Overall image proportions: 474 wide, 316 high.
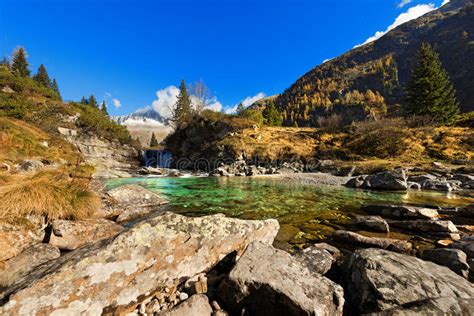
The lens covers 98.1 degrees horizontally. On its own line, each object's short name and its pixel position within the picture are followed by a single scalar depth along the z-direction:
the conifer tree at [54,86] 85.44
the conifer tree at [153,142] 120.59
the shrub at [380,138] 30.62
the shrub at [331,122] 53.61
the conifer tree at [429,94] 40.03
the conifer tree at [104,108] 97.05
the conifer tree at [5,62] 70.31
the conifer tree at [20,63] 67.88
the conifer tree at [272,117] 66.57
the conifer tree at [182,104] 72.19
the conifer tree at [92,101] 86.50
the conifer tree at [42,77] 76.21
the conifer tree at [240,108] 53.50
